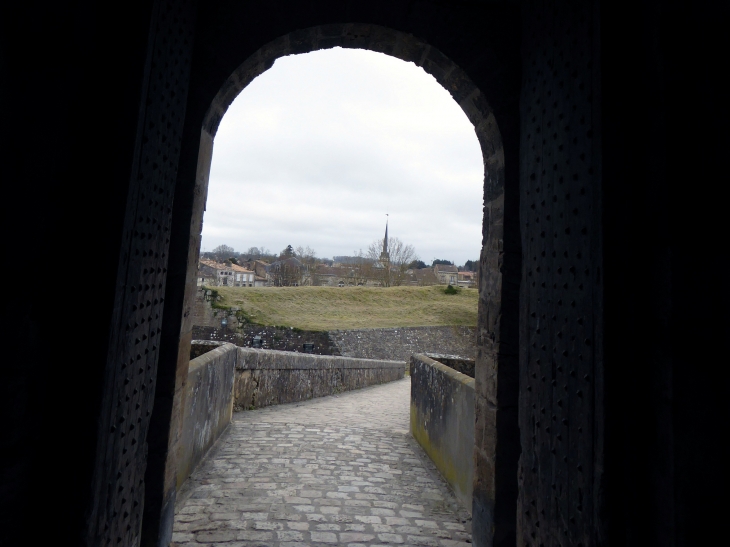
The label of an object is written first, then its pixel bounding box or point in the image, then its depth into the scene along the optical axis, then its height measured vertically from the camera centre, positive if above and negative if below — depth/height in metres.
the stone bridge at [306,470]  2.94 -1.48
